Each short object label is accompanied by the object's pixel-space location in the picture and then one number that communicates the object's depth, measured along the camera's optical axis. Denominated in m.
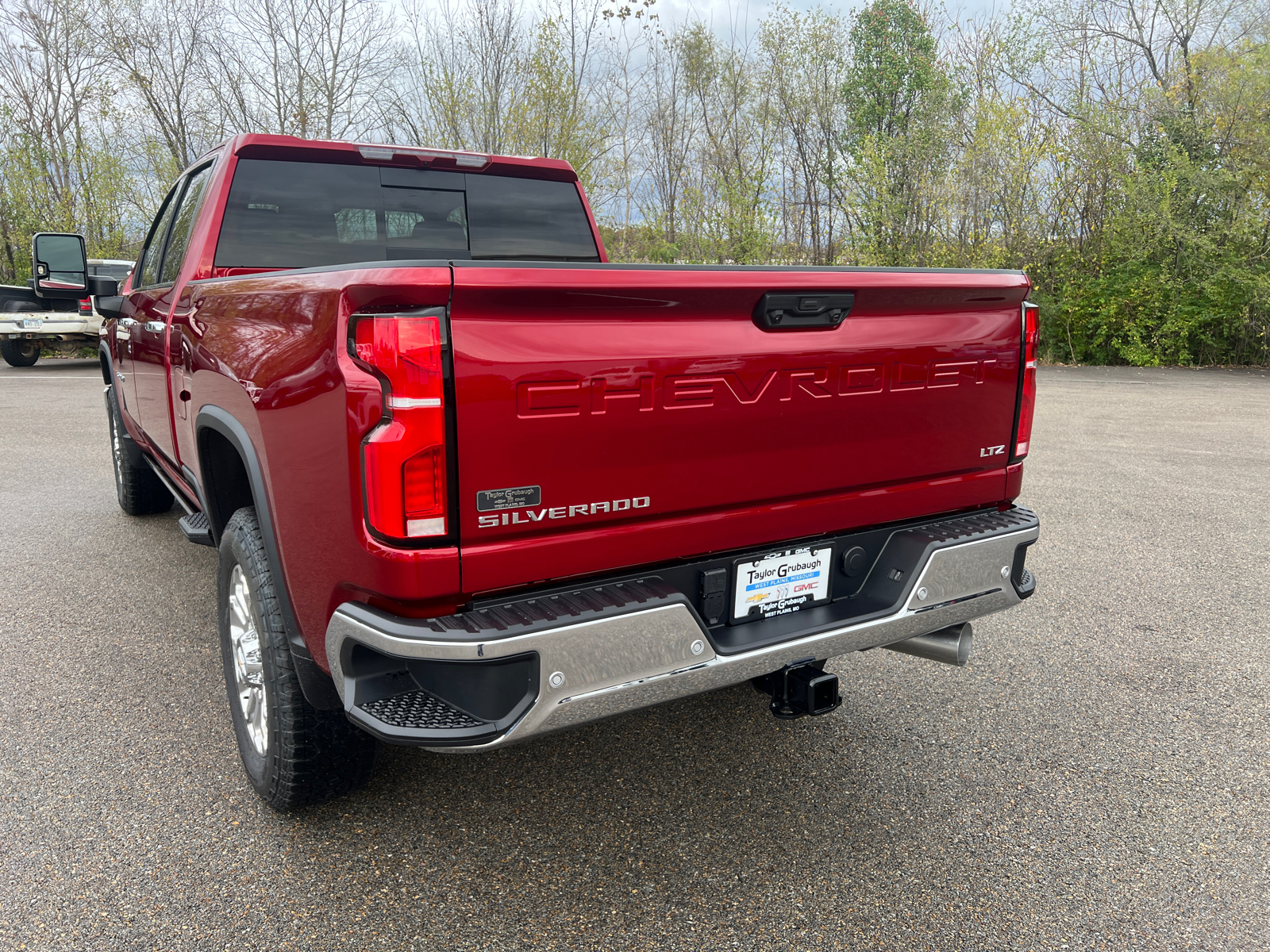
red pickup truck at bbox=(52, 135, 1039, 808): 1.78
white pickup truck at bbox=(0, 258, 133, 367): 15.41
